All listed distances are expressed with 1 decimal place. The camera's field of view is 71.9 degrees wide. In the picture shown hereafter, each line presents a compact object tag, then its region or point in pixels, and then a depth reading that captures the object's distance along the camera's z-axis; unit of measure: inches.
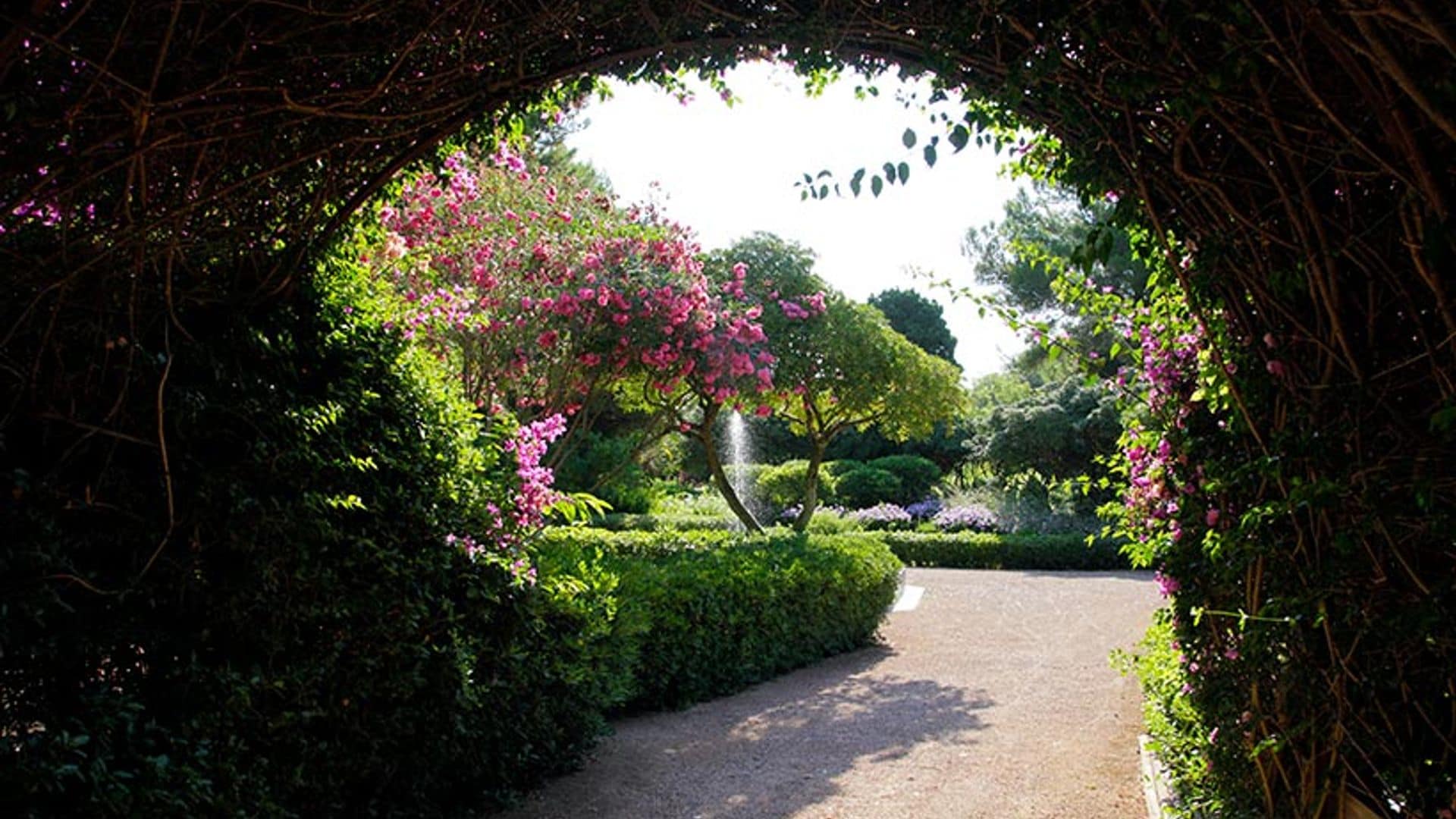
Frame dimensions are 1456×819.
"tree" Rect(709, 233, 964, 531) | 479.2
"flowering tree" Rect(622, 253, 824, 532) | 374.3
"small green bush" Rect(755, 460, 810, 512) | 848.3
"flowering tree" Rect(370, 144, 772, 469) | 314.2
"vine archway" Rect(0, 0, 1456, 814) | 83.8
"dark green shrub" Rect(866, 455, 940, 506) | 902.4
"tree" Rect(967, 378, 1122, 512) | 732.0
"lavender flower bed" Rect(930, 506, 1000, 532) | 746.2
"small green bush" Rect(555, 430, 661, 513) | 796.0
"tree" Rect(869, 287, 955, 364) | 1222.9
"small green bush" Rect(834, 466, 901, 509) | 884.0
